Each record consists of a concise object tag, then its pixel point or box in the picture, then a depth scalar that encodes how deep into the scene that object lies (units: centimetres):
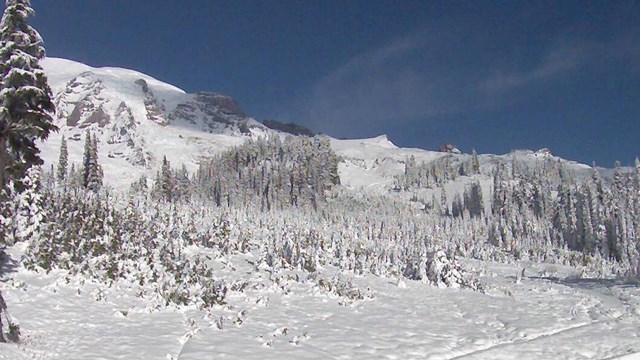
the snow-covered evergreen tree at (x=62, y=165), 11644
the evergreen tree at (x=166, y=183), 12166
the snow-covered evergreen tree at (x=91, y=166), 9788
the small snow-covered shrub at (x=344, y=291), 2776
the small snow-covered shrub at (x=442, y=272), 3434
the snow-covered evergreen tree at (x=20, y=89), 1859
